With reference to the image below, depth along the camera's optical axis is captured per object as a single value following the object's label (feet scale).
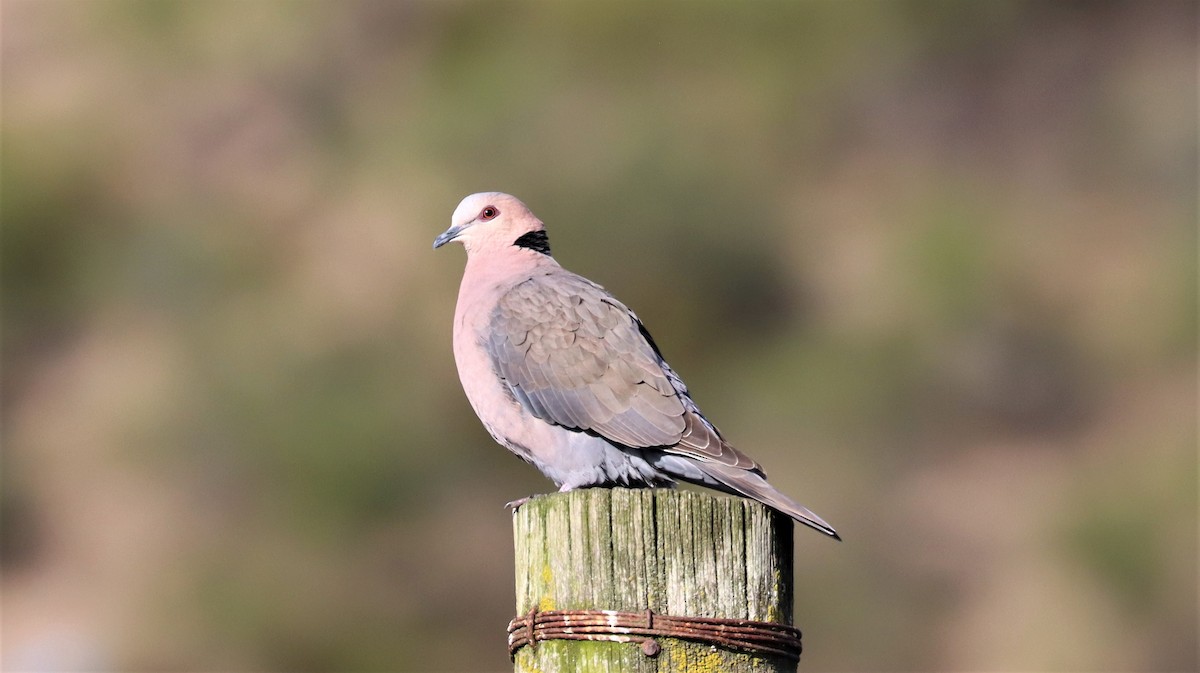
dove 35.45
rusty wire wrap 24.59
